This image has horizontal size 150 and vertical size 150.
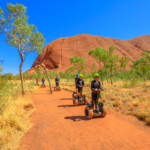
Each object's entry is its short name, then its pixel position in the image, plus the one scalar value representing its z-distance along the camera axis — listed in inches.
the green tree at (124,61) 1242.8
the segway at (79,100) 323.4
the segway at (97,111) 212.7
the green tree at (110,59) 919.6
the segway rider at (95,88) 216.6
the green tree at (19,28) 480.7
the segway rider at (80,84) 312.0
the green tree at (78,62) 1167.6
